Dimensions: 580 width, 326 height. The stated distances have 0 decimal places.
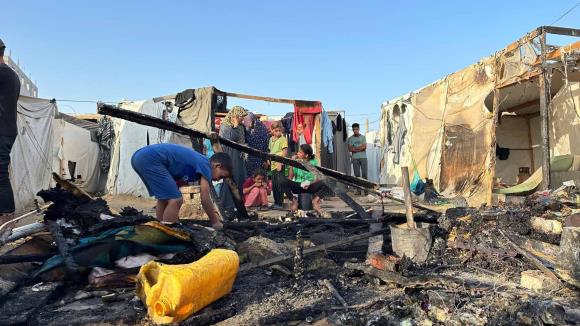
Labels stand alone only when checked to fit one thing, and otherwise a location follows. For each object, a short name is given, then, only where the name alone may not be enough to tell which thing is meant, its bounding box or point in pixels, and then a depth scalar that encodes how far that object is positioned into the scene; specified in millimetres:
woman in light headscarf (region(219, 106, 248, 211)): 8688
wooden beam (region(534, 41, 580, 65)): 7555
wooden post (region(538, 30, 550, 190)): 7478
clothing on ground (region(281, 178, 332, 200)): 7391
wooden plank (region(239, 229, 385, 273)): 3178
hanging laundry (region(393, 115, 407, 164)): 12828
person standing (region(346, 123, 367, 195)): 13047
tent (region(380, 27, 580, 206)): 8047
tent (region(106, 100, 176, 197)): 12561
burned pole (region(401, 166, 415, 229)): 4117
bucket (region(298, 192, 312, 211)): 7477
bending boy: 4289
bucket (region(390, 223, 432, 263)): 3896
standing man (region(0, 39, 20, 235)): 3967
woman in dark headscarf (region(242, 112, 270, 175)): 9883
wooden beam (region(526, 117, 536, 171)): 12422
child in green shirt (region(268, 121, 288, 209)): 8781
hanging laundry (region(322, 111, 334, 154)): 11594
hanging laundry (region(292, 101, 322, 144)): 11172
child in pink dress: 9188
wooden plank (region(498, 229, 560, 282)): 3123
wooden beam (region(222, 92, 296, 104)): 10234
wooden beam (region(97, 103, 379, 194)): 4590
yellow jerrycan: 2295
